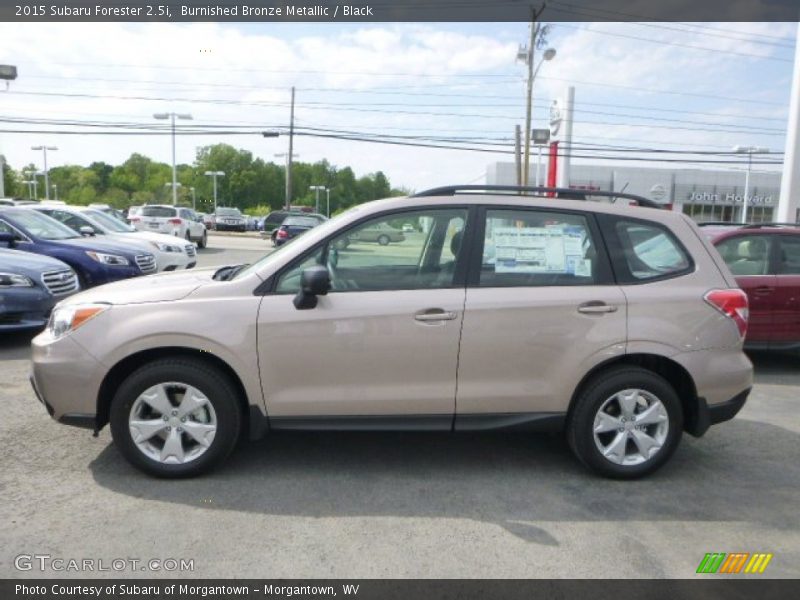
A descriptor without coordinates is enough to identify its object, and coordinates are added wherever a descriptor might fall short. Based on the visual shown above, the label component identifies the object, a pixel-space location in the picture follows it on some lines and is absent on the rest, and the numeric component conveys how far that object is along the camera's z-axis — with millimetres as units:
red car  6820
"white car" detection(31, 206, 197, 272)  12250
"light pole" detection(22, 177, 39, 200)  93988
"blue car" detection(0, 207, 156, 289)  9523
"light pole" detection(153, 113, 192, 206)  35622
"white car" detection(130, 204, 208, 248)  23875
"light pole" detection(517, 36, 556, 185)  28453
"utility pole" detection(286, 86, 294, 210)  43162
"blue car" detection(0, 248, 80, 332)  7047
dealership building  62781
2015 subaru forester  3766
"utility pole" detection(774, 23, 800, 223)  16016
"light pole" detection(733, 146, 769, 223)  35969
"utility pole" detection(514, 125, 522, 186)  31188
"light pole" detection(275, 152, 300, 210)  44744
